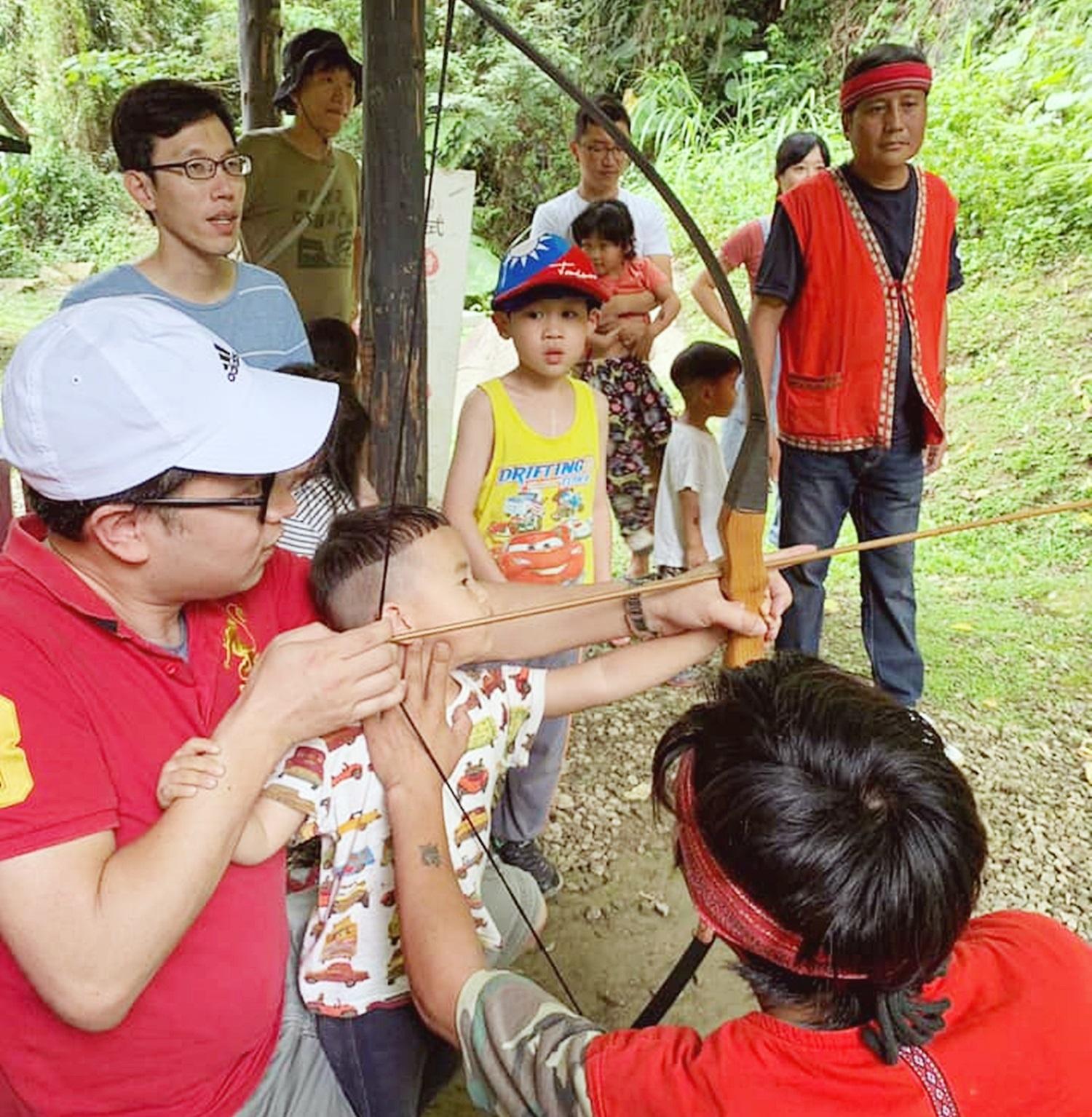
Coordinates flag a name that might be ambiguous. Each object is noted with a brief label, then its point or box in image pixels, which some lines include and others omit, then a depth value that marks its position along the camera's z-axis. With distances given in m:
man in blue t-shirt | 2.08
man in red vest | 2.59
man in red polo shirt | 0.92
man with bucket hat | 3.28
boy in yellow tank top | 2.25
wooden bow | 1.32
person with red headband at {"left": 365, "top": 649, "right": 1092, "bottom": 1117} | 0.84
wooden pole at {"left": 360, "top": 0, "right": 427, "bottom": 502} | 2.54
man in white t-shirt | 3.56
